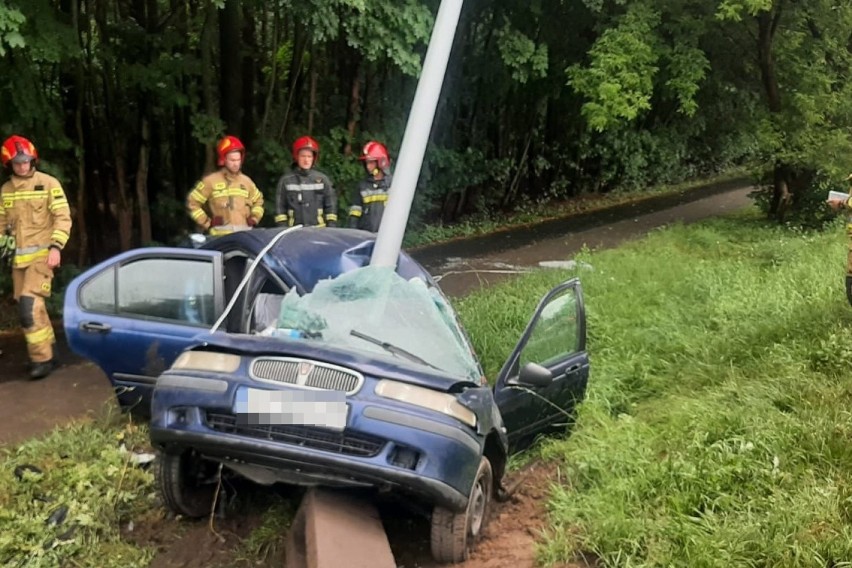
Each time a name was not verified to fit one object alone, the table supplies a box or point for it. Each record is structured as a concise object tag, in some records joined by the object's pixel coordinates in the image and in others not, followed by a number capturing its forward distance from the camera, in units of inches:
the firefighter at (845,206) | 213.5
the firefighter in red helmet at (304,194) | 303.6
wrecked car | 129.3
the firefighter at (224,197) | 282.8
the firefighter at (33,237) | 245.8
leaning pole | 216.1
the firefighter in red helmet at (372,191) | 323.9
